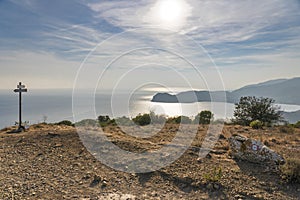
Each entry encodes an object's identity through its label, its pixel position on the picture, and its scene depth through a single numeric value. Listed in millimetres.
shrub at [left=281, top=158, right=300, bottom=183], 5176
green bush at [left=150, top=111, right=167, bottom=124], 13129
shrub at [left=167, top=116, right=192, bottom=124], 12741
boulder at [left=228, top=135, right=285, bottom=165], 6012
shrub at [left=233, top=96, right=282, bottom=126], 16891
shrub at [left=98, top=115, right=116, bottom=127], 13091
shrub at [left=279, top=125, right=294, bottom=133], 11041
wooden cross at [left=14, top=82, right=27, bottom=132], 11164
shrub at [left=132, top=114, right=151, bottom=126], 12835
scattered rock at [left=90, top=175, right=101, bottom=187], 5411
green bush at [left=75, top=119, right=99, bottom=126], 11109
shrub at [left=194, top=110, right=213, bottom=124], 13238
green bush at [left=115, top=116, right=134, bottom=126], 12055
